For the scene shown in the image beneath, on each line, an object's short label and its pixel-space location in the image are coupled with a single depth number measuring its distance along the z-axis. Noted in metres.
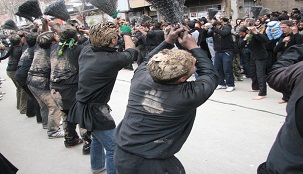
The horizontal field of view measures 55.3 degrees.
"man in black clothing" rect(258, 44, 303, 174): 1.51
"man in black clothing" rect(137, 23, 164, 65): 8.68
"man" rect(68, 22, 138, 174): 2.74
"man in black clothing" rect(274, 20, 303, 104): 5.09
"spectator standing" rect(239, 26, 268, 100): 5.80
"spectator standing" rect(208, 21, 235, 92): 6.63
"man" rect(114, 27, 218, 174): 1.78
